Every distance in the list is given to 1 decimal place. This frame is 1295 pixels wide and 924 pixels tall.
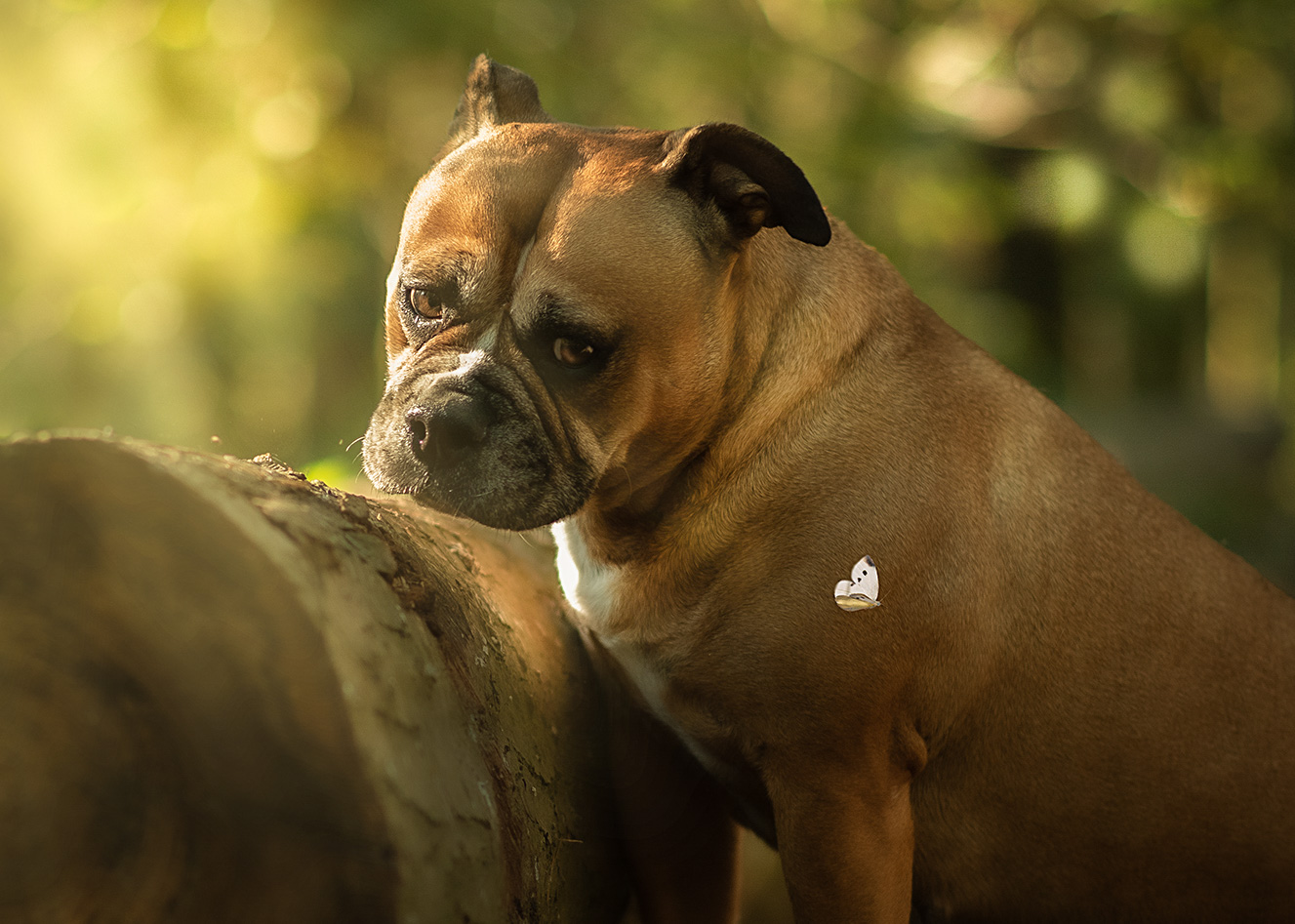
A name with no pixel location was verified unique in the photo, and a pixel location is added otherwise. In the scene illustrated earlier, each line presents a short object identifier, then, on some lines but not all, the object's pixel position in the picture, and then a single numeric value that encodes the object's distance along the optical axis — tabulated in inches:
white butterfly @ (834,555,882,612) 85.0
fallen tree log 52.0
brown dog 85.5
